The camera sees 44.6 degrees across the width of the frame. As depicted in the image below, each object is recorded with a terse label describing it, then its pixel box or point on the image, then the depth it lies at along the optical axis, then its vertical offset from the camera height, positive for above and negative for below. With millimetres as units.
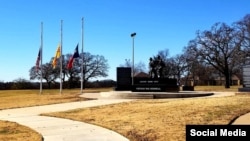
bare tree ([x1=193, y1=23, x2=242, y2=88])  44269 +5232
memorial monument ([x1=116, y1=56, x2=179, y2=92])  24498 -102
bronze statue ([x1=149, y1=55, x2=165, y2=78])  33818 +1965
